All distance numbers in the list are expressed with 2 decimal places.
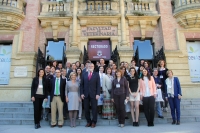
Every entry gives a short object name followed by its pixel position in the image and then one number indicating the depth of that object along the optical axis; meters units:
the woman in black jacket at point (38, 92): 5.89
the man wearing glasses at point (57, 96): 5.87
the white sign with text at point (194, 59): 10.41
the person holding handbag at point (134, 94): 5.88
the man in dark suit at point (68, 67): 7.44
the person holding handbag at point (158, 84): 6.51
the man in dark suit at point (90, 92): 5.79
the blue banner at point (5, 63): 10.48
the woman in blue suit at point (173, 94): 6.11
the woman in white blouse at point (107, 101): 6.18
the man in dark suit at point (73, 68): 6.90
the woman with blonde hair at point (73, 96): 5.85
